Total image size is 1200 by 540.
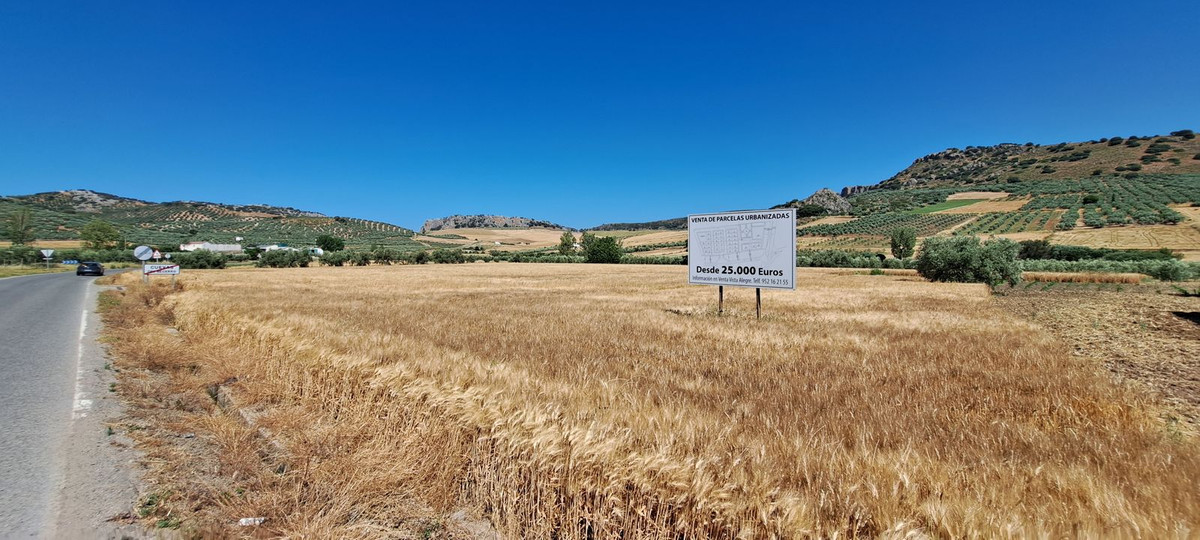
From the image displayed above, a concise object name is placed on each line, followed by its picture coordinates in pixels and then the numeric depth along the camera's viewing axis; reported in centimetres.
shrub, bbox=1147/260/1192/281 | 3061
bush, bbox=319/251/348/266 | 7031
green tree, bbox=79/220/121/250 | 8500
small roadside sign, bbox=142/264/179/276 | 1948
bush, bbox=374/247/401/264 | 7775
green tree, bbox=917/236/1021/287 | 3141
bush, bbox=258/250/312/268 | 6650
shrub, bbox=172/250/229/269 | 6356
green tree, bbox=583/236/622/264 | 8894
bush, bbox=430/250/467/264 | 8050
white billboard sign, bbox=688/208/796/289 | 1389
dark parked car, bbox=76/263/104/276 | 4141
